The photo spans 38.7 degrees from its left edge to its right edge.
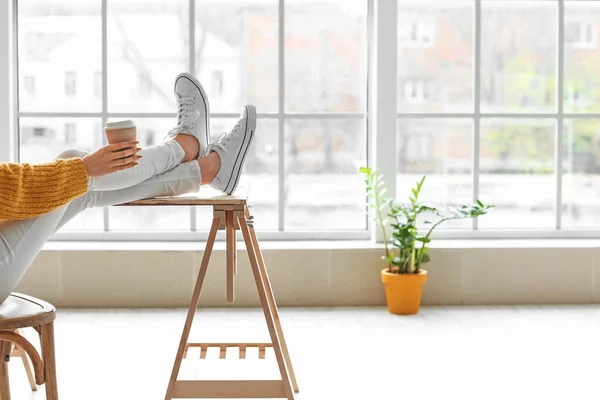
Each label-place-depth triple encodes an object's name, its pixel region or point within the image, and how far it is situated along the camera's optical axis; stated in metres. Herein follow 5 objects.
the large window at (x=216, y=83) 4.72
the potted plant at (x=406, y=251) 4.31
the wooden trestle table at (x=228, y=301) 2.74
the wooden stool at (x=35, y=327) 2.27
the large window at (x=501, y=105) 4.79
